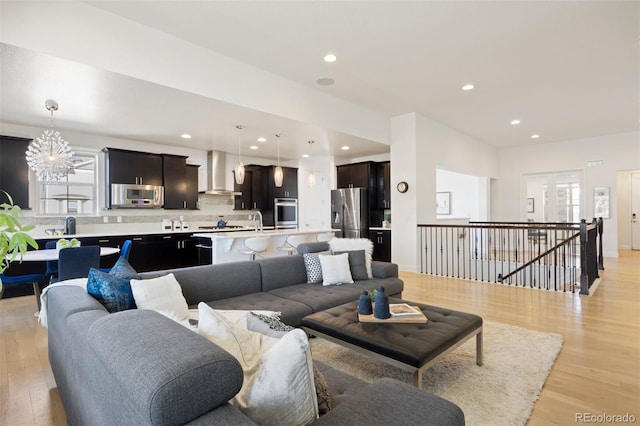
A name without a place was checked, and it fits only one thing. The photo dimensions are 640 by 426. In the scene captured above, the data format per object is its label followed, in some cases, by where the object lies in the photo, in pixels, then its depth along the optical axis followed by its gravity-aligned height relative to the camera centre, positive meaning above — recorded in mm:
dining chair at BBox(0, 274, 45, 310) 3717 -757
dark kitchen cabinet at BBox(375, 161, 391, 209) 7898 +597
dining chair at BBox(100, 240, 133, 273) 4386 -474
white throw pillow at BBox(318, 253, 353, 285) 3641 -663
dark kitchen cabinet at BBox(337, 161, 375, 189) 7918 +864
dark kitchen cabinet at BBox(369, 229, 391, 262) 7566 -789
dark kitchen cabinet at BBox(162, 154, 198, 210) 6734 +611
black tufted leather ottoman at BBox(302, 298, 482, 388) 1988 -833
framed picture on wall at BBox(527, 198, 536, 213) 9258 +100
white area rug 1990 -1190
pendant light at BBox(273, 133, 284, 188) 5760 +629
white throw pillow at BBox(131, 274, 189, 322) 2191 -579
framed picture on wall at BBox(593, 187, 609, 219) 8141 +144
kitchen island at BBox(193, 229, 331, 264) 5102 -552
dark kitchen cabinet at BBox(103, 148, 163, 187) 6055 +868
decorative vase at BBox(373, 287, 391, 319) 2406 -714
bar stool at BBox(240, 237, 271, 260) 4936 -489
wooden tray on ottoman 2379 -793
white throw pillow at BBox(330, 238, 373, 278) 4031 -440
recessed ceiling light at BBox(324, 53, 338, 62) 4016 +1889
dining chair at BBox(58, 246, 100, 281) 3493 -522
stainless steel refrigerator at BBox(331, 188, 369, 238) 7824 -64
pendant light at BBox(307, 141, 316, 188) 6328 +646
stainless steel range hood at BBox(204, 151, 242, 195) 7344 +847
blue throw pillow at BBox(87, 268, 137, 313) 2035 -494
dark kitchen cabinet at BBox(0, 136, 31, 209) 5023 +682
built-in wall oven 8562 -51
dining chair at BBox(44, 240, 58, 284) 3966 -684
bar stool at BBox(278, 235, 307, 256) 5570 -542
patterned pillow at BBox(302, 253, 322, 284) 3732 -653
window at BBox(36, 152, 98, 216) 5605 +367
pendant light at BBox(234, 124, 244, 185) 5484 +656
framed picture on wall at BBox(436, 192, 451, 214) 9703 +189
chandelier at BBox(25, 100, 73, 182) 4168 +720
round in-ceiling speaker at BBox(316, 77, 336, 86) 4758 +1894
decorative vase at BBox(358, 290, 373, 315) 2502 -728
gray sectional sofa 857 -511
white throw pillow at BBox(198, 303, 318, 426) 1006 -550
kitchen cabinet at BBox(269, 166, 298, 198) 8555 +694
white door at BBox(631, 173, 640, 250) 8914 -95
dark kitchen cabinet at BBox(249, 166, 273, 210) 8281 +593
